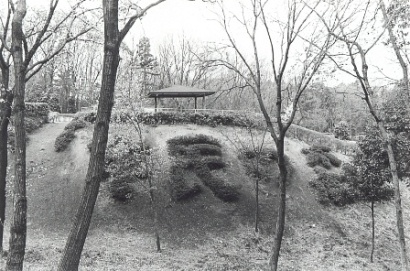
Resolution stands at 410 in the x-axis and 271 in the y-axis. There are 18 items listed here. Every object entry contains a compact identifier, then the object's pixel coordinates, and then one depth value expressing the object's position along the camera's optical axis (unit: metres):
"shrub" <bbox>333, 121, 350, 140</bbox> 32.91
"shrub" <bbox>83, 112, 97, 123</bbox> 22.88
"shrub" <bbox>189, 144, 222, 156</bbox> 19.73
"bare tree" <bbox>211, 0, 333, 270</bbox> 8.42
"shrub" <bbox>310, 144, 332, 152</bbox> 23.53
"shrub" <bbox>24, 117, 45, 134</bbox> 23.58
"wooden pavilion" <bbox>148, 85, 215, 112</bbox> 24.52
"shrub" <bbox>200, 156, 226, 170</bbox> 18.98
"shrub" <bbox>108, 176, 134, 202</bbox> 16.84
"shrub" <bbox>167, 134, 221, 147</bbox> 20.23
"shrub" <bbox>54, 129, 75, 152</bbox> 20.73
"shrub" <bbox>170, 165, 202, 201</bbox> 17.20
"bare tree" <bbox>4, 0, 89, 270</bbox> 6.12
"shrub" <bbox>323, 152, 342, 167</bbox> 22.48
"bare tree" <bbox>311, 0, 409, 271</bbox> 8.91
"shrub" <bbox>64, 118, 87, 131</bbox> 22.26
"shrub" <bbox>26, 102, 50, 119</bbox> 24.92
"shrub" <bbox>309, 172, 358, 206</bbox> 18.83
